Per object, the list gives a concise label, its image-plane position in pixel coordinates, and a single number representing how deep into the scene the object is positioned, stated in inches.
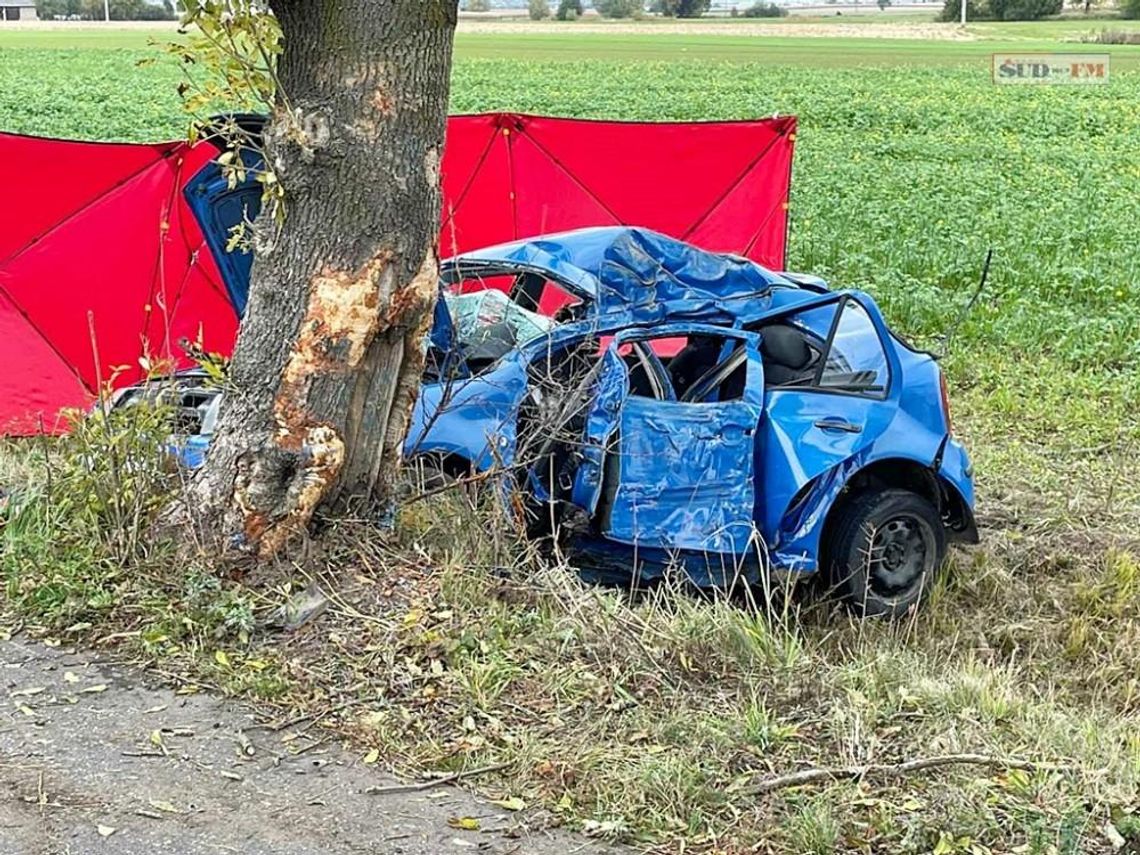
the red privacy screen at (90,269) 331.9
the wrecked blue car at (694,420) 237.1
